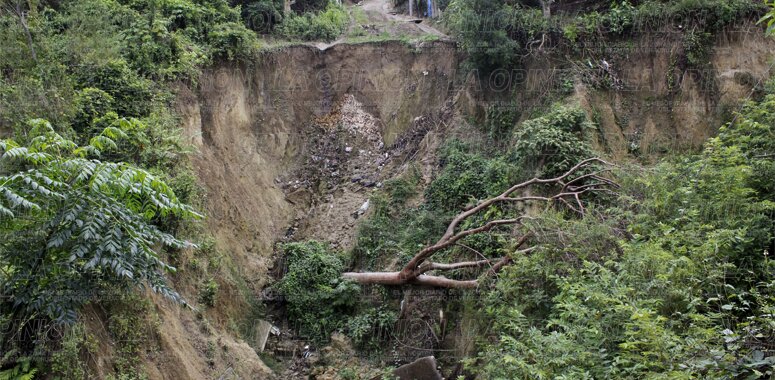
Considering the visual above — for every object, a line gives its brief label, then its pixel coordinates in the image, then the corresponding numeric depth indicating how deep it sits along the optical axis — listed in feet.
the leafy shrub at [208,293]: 41.50
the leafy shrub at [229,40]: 60.29
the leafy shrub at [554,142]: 46.62
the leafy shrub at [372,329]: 46.38
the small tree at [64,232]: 23.68
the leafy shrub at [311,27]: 72.49
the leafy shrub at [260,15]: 71.05
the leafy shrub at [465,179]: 50.75
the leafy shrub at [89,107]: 40.40
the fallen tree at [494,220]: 42.24
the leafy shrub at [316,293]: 48.52
